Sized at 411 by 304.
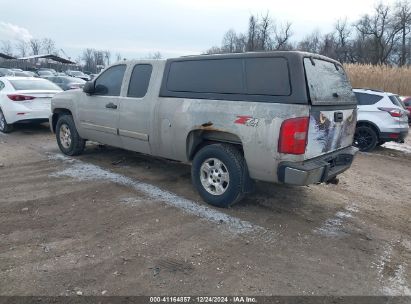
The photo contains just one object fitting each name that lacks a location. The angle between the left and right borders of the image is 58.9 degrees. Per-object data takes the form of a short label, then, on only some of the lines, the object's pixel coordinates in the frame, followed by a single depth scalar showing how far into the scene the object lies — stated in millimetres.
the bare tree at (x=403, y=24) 55781
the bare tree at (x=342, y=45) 65625
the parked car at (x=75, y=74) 38459
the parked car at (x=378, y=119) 9272
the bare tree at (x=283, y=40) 68856
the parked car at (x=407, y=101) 14766
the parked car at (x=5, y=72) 27358
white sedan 9375
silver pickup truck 4109
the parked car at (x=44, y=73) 36556
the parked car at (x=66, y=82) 17406
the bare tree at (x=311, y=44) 75900
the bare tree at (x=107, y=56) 96062
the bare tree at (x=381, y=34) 57625
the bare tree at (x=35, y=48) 87500
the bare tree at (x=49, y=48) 88188
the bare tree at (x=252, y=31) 66919
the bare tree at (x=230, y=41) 79019
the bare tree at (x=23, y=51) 87188
